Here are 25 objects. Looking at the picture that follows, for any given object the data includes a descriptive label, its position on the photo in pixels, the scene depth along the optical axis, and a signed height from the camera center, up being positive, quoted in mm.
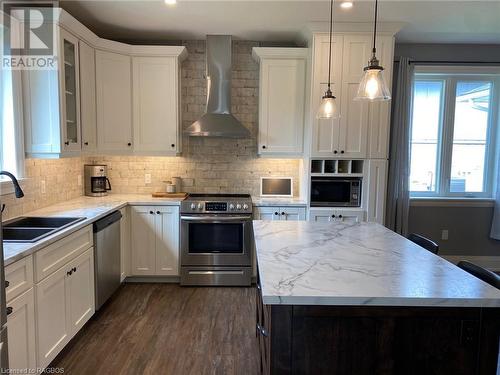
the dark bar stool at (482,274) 1705 -527
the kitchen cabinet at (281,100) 3873 +759
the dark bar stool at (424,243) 2275 -494
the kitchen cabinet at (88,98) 3352 +650
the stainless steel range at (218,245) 3717 -838
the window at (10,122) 2699 +315
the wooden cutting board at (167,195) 3961 -338
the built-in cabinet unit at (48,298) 1850 -846
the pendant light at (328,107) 2367 +417
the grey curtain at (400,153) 4098 +205
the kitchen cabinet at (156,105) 3861 +673
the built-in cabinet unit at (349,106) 3547 +658
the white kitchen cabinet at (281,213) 3775 -485
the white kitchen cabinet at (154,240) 3715 -805
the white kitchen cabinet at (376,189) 3682 -204
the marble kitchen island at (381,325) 1384 -650
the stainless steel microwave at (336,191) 3754 -239
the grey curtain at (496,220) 4309 -595
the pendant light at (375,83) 1784 +443
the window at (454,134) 4336 +473
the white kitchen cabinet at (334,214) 3703 -483
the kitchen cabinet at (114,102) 3689 +670
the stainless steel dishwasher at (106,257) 2932 -831
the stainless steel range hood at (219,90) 3842 +867
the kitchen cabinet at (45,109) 2863 +438
